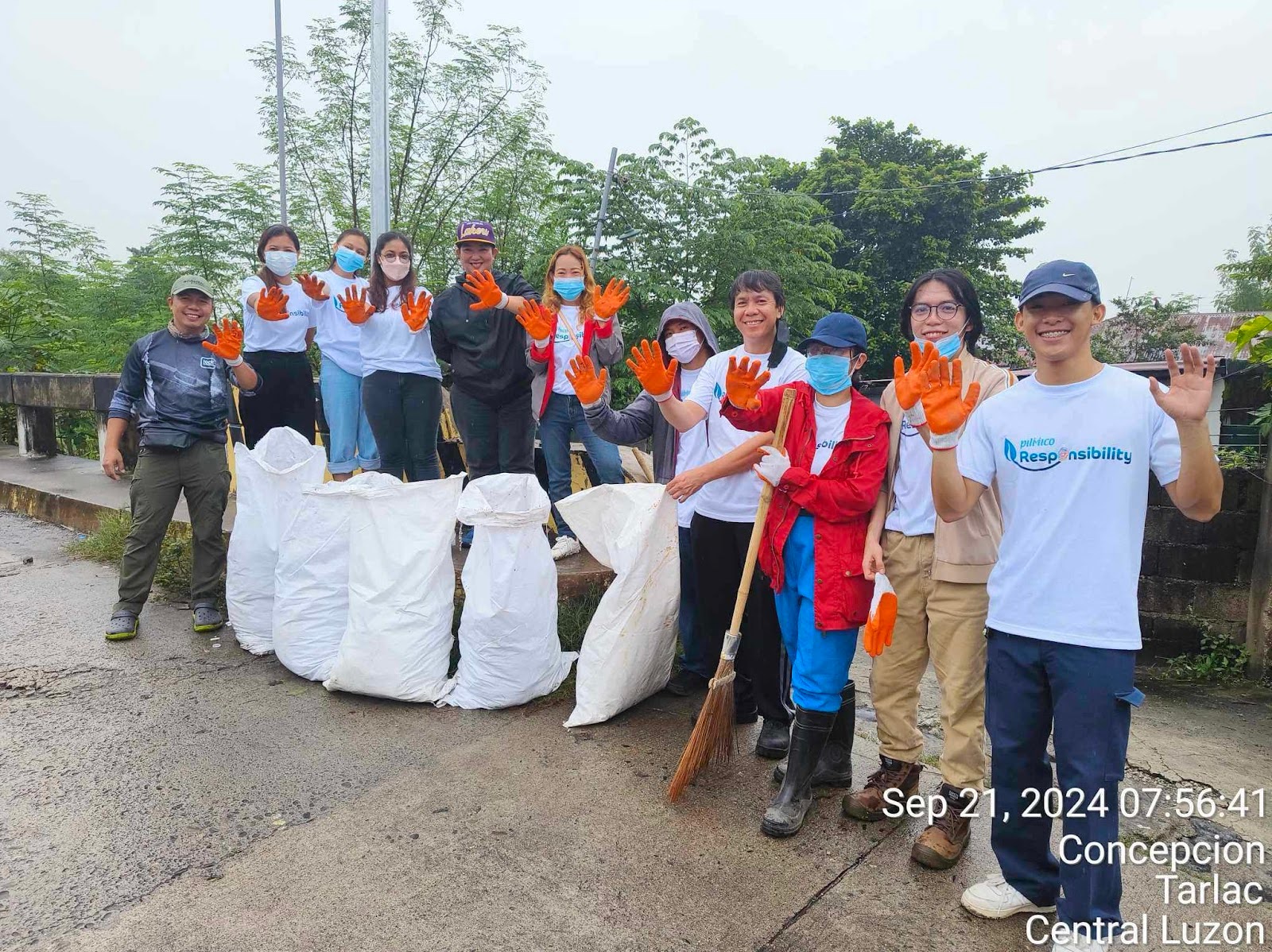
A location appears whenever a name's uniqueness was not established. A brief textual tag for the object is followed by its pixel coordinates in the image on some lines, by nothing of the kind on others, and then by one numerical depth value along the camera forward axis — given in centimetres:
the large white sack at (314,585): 368
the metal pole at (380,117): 619
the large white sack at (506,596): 334
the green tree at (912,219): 2316
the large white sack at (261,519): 395
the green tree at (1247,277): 1702
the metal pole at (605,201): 1234
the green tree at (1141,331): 2406
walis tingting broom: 270
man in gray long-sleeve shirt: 429
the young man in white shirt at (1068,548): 192
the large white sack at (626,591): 320
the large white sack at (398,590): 345
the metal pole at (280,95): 1134
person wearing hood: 317
